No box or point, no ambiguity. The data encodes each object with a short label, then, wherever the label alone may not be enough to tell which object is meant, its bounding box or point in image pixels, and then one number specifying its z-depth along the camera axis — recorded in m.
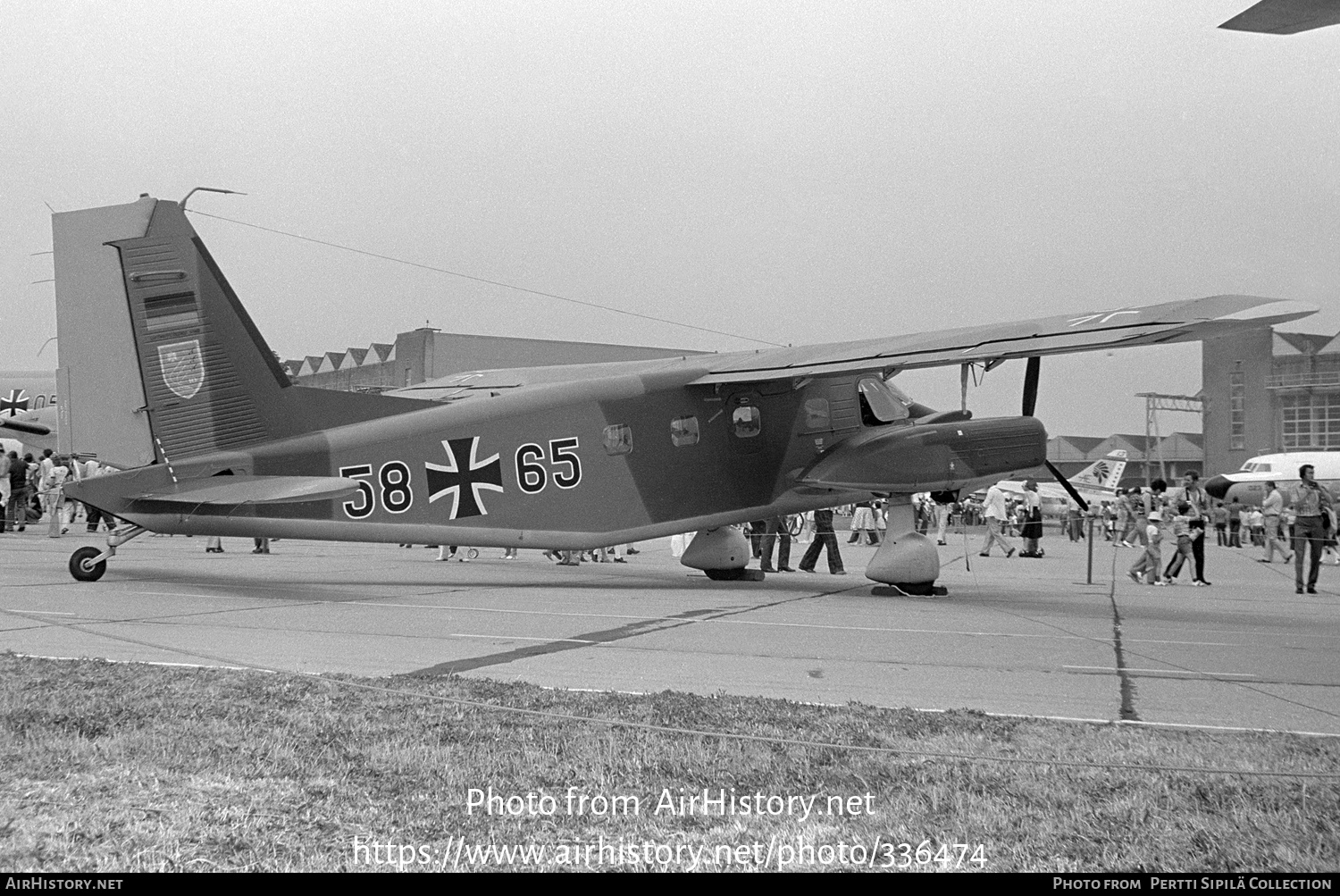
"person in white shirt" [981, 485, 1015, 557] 30.69
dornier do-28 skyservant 13.48
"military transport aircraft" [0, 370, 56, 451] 38.46
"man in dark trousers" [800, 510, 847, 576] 21.14
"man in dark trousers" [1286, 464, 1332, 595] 19.33
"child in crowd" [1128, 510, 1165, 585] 20.38
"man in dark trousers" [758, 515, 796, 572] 21.52
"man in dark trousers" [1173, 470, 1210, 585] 20.98
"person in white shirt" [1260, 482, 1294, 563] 28.41
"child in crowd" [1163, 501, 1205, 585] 20.48
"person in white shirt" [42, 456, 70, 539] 27.06
